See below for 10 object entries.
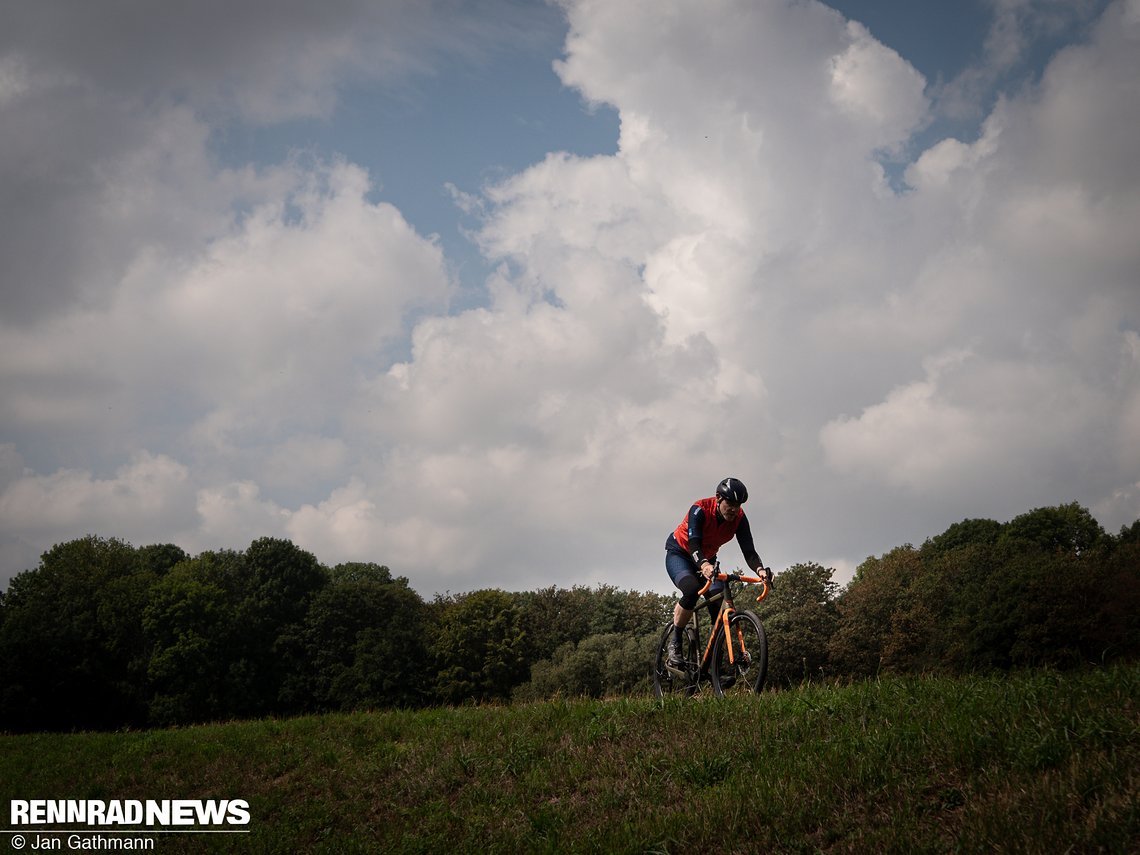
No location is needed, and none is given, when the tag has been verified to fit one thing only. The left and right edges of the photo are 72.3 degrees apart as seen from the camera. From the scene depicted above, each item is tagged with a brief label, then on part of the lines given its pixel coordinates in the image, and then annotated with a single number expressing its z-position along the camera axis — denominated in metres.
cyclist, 11.73
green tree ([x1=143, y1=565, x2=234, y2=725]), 50.03
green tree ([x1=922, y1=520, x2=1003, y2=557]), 66.44
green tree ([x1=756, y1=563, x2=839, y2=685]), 50.94
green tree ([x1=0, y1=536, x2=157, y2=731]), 42.69
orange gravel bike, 11.15
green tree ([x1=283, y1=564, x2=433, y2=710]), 52.84
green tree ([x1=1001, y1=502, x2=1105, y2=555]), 65.50
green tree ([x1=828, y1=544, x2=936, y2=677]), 50.59
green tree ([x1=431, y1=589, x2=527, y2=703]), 54.47
